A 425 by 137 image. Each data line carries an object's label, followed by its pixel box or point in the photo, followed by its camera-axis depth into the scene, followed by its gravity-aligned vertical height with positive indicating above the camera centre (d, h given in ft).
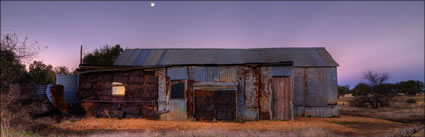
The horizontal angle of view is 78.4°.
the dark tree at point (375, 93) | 77.51 -5.78
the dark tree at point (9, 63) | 46.75 +2.53
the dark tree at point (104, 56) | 96.42 +7.88
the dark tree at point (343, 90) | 165.18 -9.79
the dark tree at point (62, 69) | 89.64 +2.44
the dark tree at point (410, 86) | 124.36 -5.73
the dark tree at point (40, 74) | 59.00 +0.55
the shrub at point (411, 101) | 89.22 -9.09
